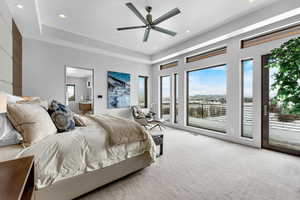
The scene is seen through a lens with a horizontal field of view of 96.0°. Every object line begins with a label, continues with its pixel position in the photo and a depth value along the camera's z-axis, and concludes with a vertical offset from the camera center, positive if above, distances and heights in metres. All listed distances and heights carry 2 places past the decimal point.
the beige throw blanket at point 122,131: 1.77 -0.44
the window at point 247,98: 3.46 +0.04
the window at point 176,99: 5.59 +0.02
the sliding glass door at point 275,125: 2.88 -0.57
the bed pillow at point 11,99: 1.70 +0.00
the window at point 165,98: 5.84 +0.07
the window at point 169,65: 5.65 +1.51
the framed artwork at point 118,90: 5.27 +0.40
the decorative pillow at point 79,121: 2.17 -0.35
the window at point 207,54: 4.07 +1.49
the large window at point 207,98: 4.19 +0.05
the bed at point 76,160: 1.30 -0.70
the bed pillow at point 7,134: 1.39 -0.36
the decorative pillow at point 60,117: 1.77 -0.24
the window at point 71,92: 5.26 +0.30
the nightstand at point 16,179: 0.70 -0.49
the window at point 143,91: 6.43 +0.41
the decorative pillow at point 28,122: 1.38 -0.24
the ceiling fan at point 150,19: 2.55 +1.67
